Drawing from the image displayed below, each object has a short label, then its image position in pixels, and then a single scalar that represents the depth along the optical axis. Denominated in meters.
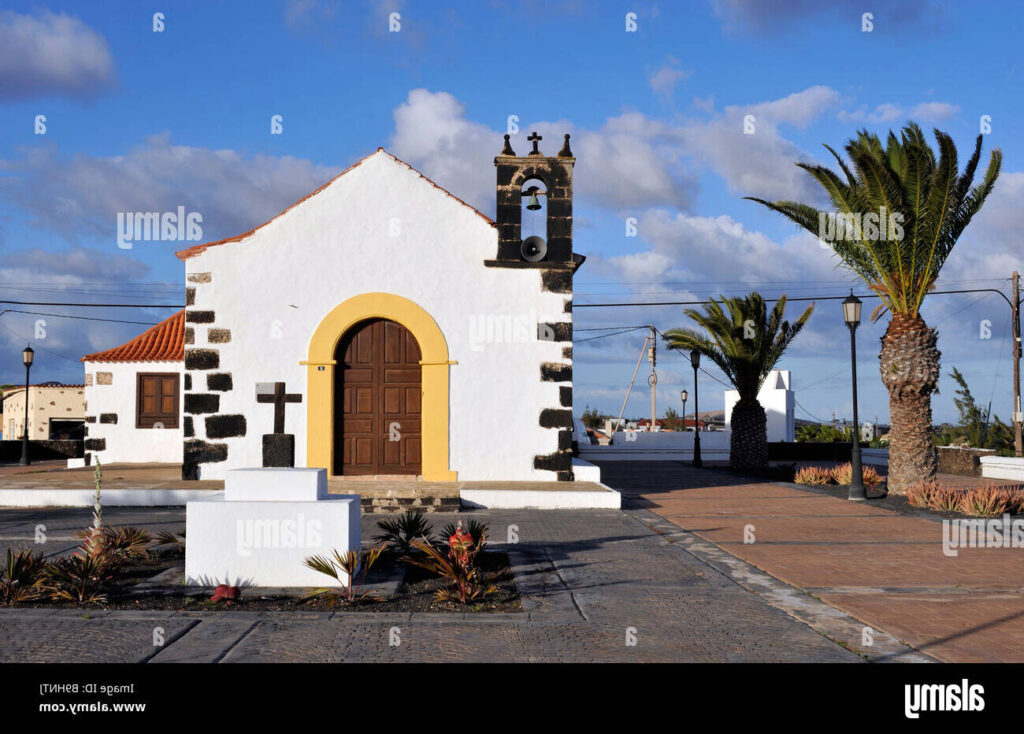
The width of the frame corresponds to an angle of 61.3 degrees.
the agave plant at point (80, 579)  7.24
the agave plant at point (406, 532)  9.44
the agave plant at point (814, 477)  20.72
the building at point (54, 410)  39.25
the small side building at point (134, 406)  19.75
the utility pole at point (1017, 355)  26.78
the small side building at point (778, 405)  41.12
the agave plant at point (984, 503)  14.28
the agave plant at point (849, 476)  19.48
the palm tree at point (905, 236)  15.77
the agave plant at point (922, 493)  15.34
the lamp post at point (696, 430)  28.47
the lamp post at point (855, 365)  16.98
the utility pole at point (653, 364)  51.72
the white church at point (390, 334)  15.16
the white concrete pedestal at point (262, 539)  7.93
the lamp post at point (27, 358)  26.78
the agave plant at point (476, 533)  8.62
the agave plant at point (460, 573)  7.43
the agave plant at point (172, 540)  9.49
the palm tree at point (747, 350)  25.34
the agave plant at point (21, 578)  7.19
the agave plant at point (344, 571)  7.43
